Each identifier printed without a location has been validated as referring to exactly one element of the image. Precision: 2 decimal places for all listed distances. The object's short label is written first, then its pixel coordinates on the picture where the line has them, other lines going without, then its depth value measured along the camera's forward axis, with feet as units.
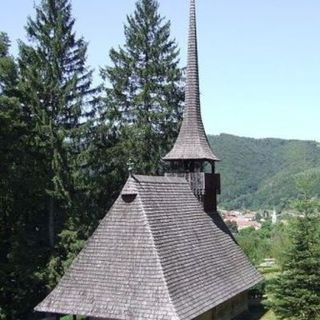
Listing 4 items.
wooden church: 50.65
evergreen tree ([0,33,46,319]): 87.15
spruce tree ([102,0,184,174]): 102.68
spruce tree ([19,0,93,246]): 92.53
